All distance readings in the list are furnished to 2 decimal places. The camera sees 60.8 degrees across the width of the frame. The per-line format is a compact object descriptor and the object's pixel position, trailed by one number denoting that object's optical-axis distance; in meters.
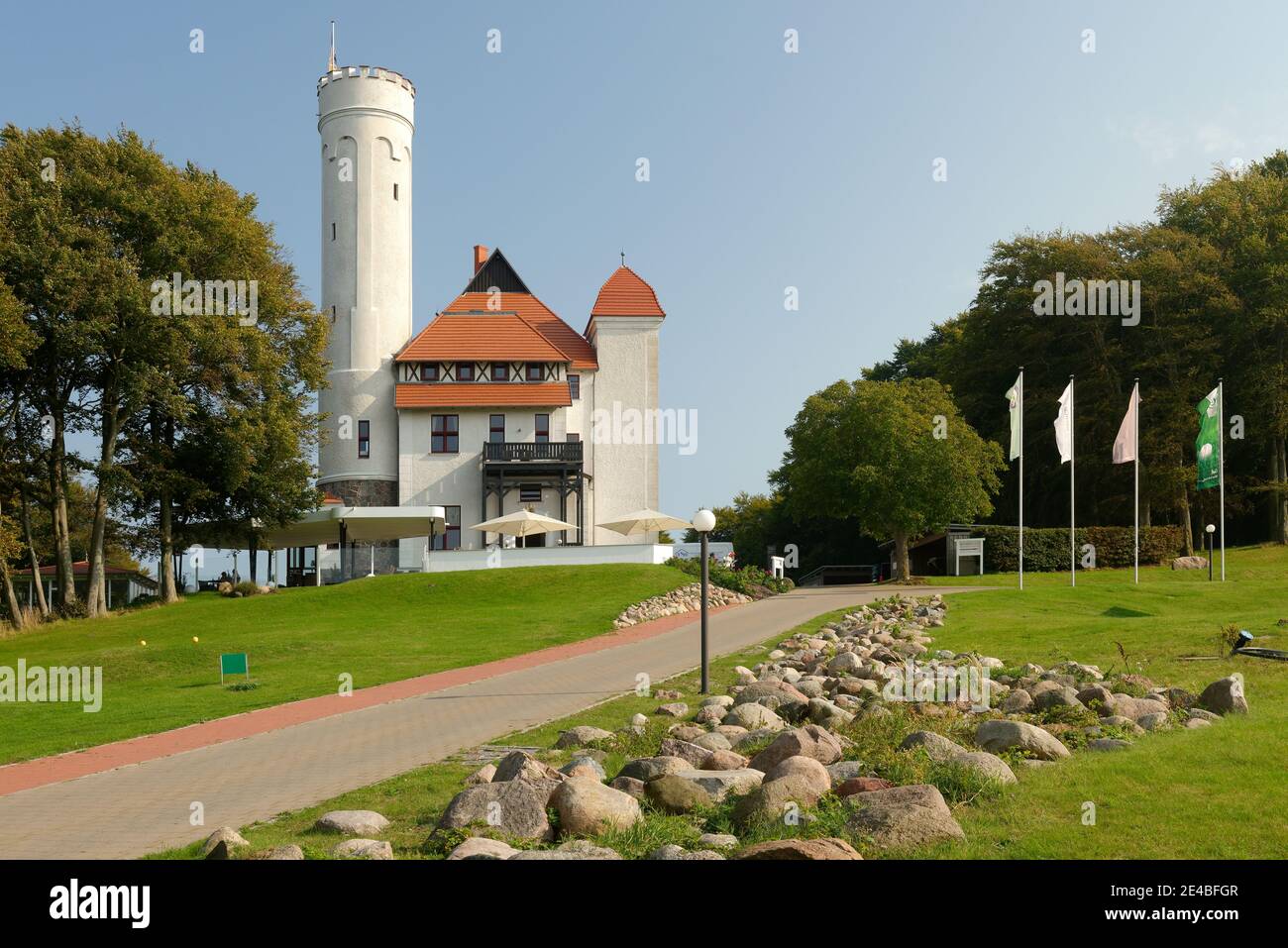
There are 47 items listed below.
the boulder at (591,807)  7.77
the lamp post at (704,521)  16.72
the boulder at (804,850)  6.47
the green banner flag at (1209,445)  36.72
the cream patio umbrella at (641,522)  46.56
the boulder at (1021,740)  9.61
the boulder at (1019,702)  12.39
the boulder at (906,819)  7.06
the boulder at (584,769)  9.47
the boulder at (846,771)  8.97
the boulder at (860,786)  8.30
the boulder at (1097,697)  11.84
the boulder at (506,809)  7.81
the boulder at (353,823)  8.20
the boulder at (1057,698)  12.02
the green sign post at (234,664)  20.70
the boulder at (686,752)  9.98
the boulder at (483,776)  9.57
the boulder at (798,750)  9.61
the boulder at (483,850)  6.91
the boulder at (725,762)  9.79
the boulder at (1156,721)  10.63
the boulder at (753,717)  12.26
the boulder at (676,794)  8.52
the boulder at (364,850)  7.35
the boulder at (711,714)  13.18
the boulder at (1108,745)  9.69
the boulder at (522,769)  9.00
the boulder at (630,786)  8.84
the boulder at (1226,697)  11.09
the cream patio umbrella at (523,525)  46.22
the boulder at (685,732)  11.75
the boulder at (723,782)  8.73
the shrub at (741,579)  42.09
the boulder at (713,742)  10.63
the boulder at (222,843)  7.43
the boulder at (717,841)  7.34
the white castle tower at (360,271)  55.91
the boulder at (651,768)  9.20
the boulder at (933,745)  9.09
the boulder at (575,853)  6.78
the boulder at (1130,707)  11.43
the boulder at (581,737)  12.05
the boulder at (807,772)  8.26
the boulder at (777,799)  7.76
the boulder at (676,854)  6.83
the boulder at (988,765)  8.42
